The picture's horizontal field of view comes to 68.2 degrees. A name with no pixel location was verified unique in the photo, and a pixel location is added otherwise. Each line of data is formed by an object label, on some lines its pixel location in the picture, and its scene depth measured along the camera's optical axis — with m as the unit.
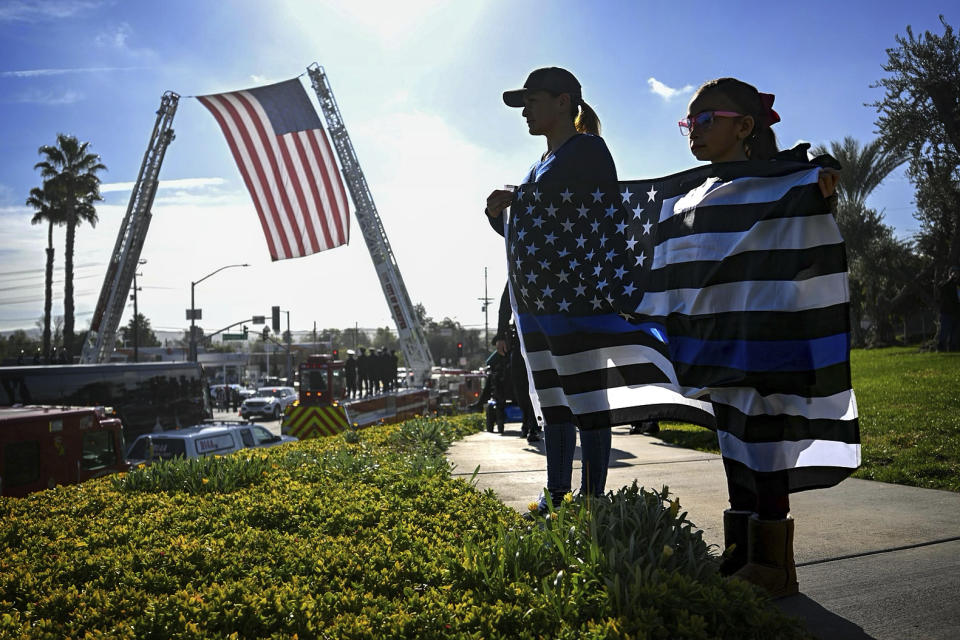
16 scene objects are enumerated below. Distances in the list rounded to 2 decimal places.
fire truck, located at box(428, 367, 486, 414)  29.56
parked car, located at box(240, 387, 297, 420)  39.94
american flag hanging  17.61
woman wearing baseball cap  3.16
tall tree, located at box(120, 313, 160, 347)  96.09
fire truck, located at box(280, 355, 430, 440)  18.52
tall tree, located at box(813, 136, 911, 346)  31.20
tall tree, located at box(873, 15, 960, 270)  18.95
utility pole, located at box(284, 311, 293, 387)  68.06
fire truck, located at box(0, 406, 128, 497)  10.63
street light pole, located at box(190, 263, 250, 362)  42.08
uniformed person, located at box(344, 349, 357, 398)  29.20
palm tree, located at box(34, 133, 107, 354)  40.25
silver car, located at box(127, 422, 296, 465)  13.55
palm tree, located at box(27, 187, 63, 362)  41.22
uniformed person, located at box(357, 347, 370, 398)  29.80
